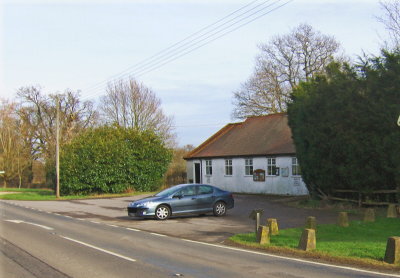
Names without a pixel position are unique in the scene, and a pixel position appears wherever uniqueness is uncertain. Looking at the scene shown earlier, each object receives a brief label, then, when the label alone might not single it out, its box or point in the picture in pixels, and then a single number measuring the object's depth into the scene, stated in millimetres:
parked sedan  19094
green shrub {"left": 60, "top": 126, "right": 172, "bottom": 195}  39188
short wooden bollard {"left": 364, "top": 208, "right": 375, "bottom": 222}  16297
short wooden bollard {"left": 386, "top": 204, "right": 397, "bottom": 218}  17734
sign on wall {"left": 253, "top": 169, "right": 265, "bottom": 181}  33312
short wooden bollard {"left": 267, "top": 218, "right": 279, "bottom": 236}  13682
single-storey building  31516
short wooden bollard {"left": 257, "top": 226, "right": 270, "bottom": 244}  12414
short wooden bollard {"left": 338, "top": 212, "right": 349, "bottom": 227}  14953
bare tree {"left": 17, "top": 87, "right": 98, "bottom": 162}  64250
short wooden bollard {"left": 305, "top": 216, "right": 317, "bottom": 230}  13883
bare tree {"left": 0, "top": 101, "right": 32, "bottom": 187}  65438
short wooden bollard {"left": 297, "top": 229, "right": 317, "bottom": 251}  11094
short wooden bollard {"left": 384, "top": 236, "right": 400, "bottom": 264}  9484
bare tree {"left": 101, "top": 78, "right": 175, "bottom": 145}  53562
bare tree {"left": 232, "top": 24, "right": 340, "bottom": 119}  47375
